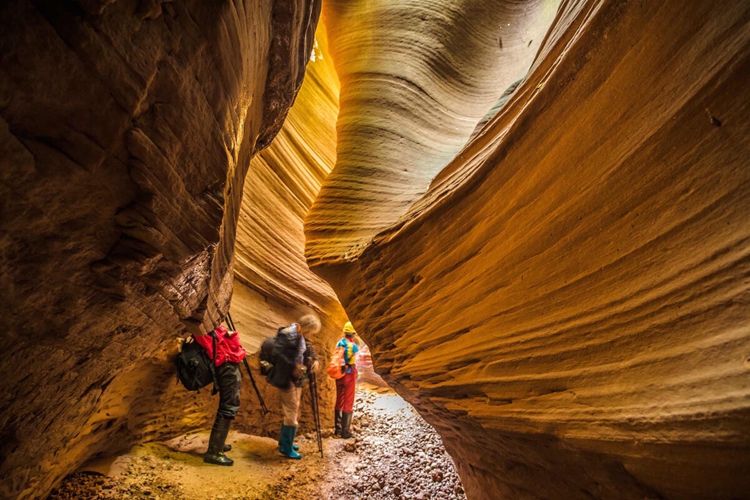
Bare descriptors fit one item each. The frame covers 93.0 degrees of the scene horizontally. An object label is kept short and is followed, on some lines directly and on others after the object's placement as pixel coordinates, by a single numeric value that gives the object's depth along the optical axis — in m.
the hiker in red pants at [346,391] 5.32
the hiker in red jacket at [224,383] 3.44
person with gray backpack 4.16
